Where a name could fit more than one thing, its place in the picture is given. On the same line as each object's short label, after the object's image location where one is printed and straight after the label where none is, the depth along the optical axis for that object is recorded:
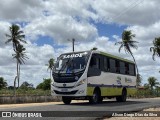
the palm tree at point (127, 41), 34.01
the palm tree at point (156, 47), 31.20
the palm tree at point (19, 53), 35.97
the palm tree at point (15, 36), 35.60
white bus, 9.19
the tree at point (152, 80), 53.81
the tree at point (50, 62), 50.94
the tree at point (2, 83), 48.77
